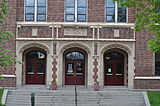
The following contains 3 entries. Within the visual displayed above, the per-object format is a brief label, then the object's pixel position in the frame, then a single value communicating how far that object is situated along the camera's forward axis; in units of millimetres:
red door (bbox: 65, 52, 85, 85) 22859
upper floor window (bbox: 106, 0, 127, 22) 21828
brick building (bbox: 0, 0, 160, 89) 21094
